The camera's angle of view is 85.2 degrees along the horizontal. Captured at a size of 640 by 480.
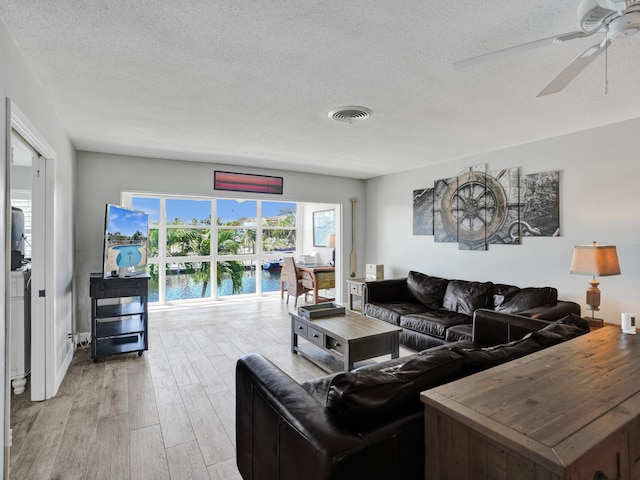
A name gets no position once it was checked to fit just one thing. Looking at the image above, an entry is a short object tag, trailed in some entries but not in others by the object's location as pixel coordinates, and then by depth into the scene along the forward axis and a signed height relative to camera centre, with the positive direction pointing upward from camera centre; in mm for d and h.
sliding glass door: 6578 -71
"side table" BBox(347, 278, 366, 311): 5270 -727
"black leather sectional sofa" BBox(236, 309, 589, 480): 1168 -668
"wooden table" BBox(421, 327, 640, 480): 918 -533
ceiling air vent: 2868 +1082
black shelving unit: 3566 -783
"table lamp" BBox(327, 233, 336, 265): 6863 -46
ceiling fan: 1314 +856
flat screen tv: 3645 -5
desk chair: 6363 -760
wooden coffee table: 3039 -912
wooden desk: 6137 -657
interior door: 2695 -331
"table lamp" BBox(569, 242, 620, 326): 2873 -206
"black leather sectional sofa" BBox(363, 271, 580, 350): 3432 -732
